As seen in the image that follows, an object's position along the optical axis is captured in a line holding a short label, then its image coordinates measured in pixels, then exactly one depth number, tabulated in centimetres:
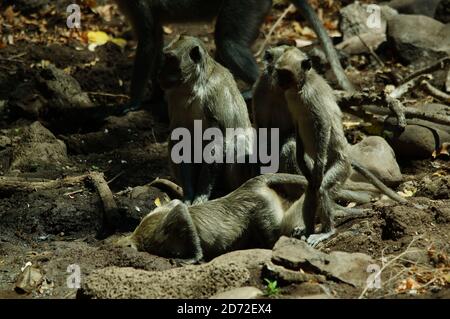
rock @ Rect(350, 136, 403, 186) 1620
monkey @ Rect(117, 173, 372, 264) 1345
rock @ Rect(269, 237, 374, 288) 1137
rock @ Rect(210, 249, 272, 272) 1165
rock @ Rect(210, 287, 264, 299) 1078
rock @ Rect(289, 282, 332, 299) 1081
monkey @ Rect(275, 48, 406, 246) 1344
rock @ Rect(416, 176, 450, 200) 1541
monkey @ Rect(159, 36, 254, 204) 1511
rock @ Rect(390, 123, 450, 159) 1797
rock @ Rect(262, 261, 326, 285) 1117
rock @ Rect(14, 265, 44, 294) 1273
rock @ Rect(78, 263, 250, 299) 1133
